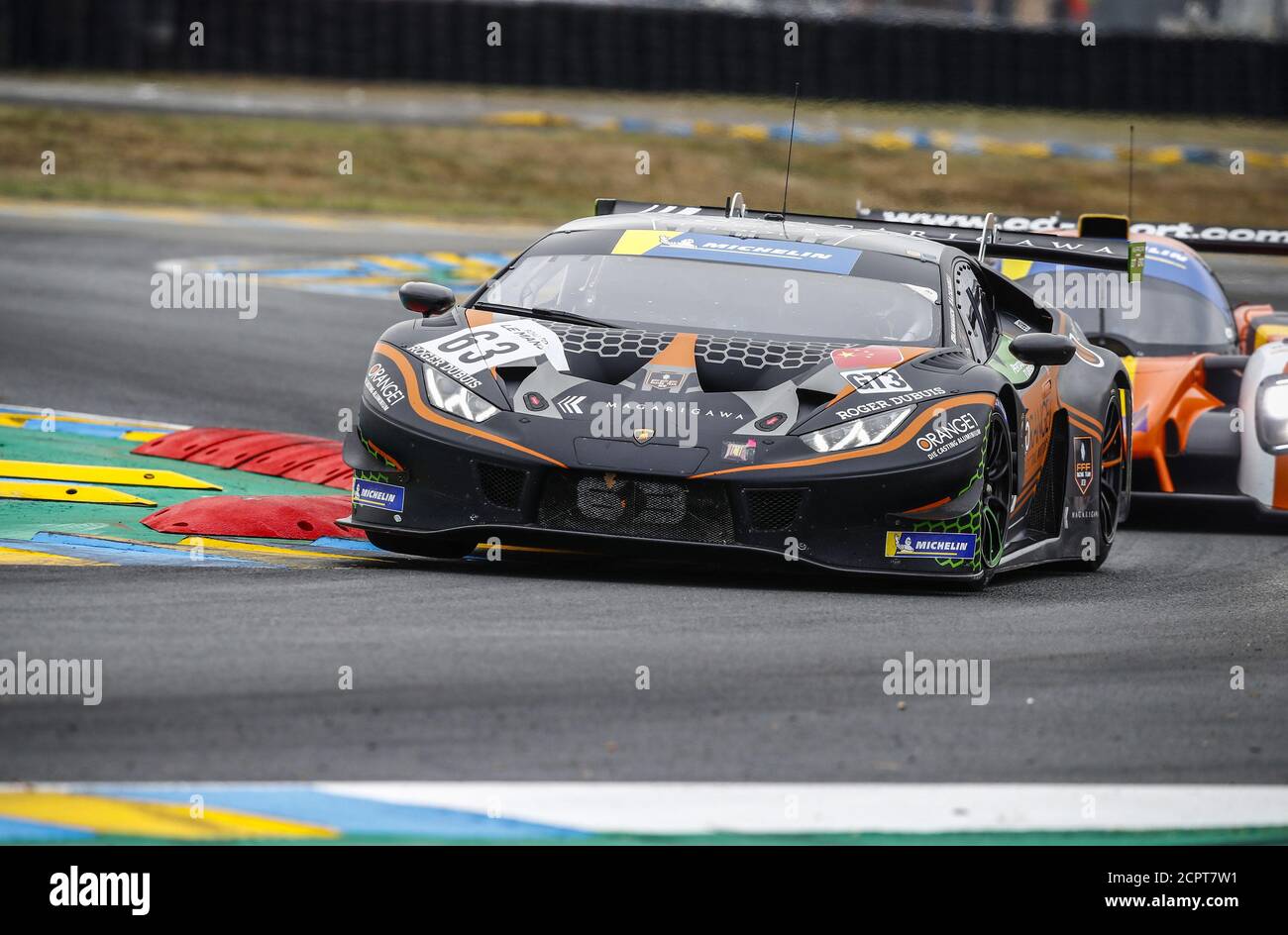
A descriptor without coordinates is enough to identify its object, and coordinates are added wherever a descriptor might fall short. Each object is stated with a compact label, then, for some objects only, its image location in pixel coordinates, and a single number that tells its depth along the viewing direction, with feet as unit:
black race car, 46.14
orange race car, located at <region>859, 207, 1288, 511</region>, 65.62
